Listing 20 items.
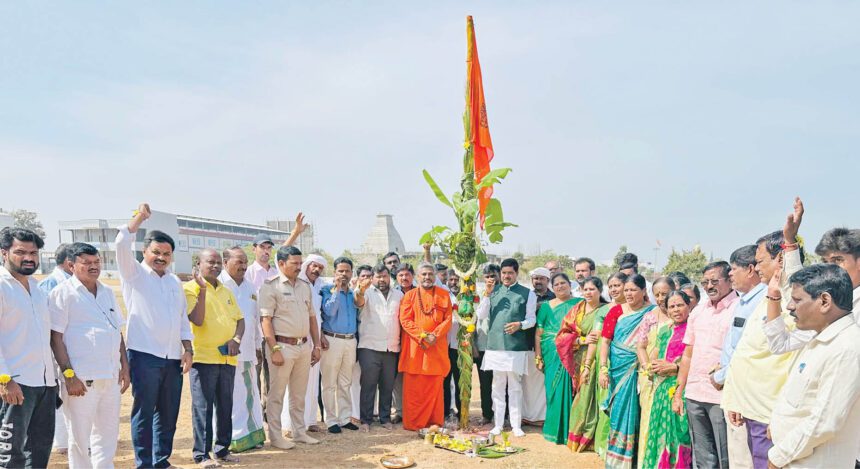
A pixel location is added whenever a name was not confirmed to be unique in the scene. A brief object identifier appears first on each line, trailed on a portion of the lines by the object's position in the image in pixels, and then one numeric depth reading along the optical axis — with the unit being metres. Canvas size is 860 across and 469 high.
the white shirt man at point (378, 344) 7.22
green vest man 6.71
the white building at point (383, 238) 57.61
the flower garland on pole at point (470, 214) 6.93
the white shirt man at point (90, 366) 4.44
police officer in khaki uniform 6.13
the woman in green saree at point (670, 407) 4.90
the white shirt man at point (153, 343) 4.90
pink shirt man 4.48
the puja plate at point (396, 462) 5.63
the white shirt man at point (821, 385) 2.65
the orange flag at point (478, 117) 7.23
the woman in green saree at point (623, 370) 5.33
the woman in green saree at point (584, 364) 6.15
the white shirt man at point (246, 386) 6.03
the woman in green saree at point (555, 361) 6.52
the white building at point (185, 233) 55.25
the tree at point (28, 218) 51.26
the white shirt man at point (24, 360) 4.00
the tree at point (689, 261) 33.66
